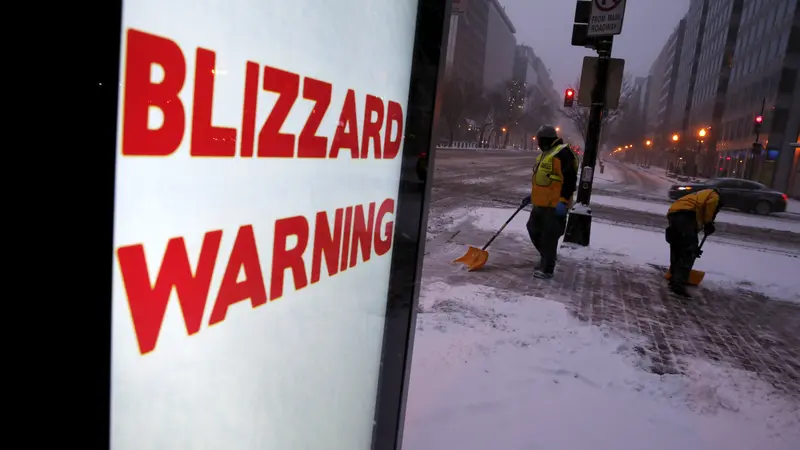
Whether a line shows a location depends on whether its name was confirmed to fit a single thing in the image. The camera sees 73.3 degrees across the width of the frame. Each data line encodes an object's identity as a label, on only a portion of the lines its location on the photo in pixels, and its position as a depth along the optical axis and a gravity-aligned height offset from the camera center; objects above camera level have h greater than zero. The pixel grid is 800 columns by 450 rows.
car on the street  20.22 -0.41
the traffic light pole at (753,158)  29.59 +1.93
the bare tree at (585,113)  47.99 +5.45
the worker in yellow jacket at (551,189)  6.38 -0.28
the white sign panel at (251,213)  0.83 -0.15
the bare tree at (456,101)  61.66 +6.47
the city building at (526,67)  166.25 +31.68
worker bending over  6.67 -0.56
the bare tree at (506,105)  83.31 +9.15
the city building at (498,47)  135.75 +30.97
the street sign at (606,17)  8.54 +2.43
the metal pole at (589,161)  8.91 +0.14
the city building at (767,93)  37.56 +7.44
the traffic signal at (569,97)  13.30 +1.78
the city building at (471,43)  104.50 +23.58
